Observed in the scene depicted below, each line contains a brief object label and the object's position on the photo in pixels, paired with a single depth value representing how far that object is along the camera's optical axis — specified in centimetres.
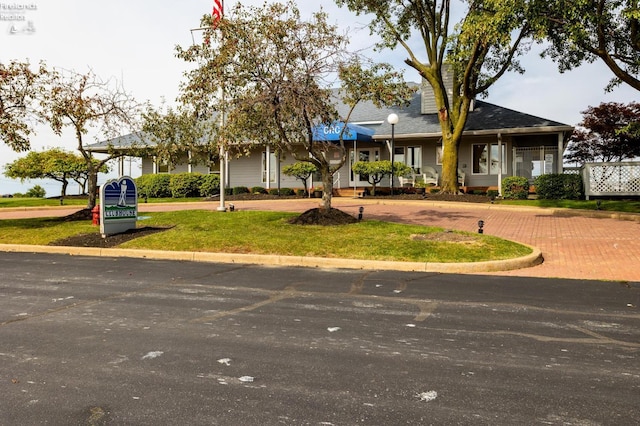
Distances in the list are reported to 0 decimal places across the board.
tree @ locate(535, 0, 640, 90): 1453
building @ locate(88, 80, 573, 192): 2544
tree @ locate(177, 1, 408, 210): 1296
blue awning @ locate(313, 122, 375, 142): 2470
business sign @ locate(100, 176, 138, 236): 1316
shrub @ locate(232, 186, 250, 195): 2853
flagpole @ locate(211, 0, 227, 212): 1341
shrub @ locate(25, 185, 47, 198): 3597
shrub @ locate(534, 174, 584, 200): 2238
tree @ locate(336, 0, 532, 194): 2336
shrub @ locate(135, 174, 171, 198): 2962
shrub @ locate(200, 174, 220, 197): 2830
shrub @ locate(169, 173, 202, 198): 2858
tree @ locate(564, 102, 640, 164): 2927
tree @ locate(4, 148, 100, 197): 3139
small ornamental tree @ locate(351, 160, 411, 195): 2497
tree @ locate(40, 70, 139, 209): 1517
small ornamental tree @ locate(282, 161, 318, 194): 2616
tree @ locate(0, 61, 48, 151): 1466
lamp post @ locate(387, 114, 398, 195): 2358
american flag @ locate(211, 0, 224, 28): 1684
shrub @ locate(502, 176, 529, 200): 2323
